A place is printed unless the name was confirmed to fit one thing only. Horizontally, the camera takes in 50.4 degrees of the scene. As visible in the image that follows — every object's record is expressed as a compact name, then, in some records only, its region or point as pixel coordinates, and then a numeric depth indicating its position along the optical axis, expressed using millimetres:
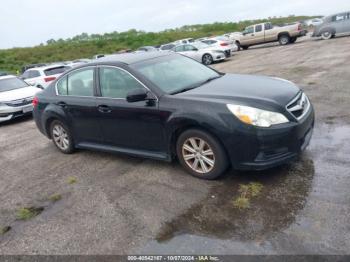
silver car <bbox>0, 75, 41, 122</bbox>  10617
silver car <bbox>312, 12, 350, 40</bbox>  24422
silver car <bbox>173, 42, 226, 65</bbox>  22031
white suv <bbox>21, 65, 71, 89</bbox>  16609
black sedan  4309
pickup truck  27000
